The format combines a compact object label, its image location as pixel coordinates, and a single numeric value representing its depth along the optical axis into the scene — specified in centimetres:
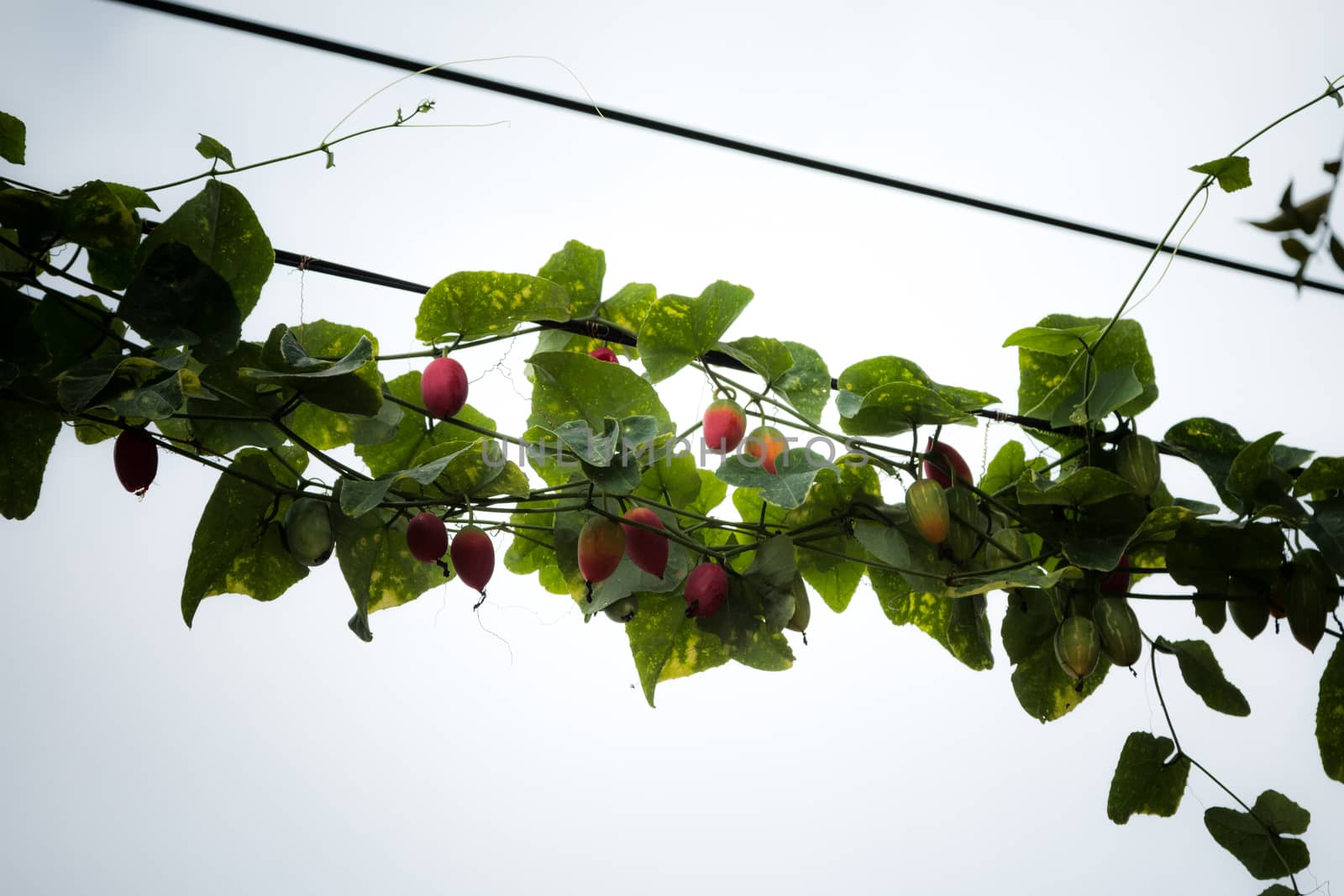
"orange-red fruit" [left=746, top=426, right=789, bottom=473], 52
